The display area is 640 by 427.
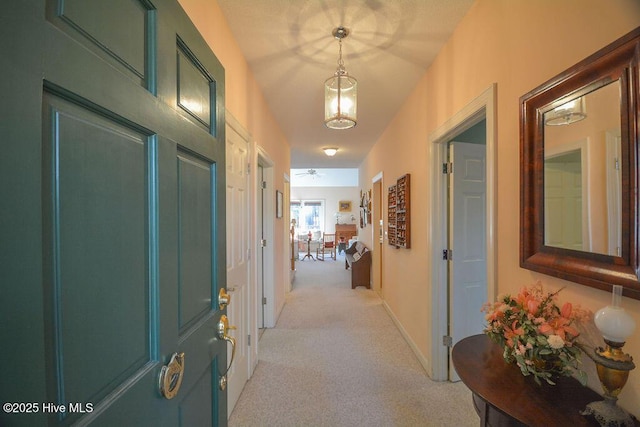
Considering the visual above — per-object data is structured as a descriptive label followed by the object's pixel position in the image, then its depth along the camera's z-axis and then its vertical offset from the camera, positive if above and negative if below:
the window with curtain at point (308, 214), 11.13 +0.02
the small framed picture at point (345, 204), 11.09 +0.38
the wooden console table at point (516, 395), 0.79 -0.56
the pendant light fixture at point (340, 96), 1.88 +0.79
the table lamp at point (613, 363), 0.74 -0.40
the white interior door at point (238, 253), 1.95 -0.28
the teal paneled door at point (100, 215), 0.39 +0.00
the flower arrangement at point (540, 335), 0.88 -0.40
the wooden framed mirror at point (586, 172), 0.81 +0.14
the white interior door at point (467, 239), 2.30 -0.21
